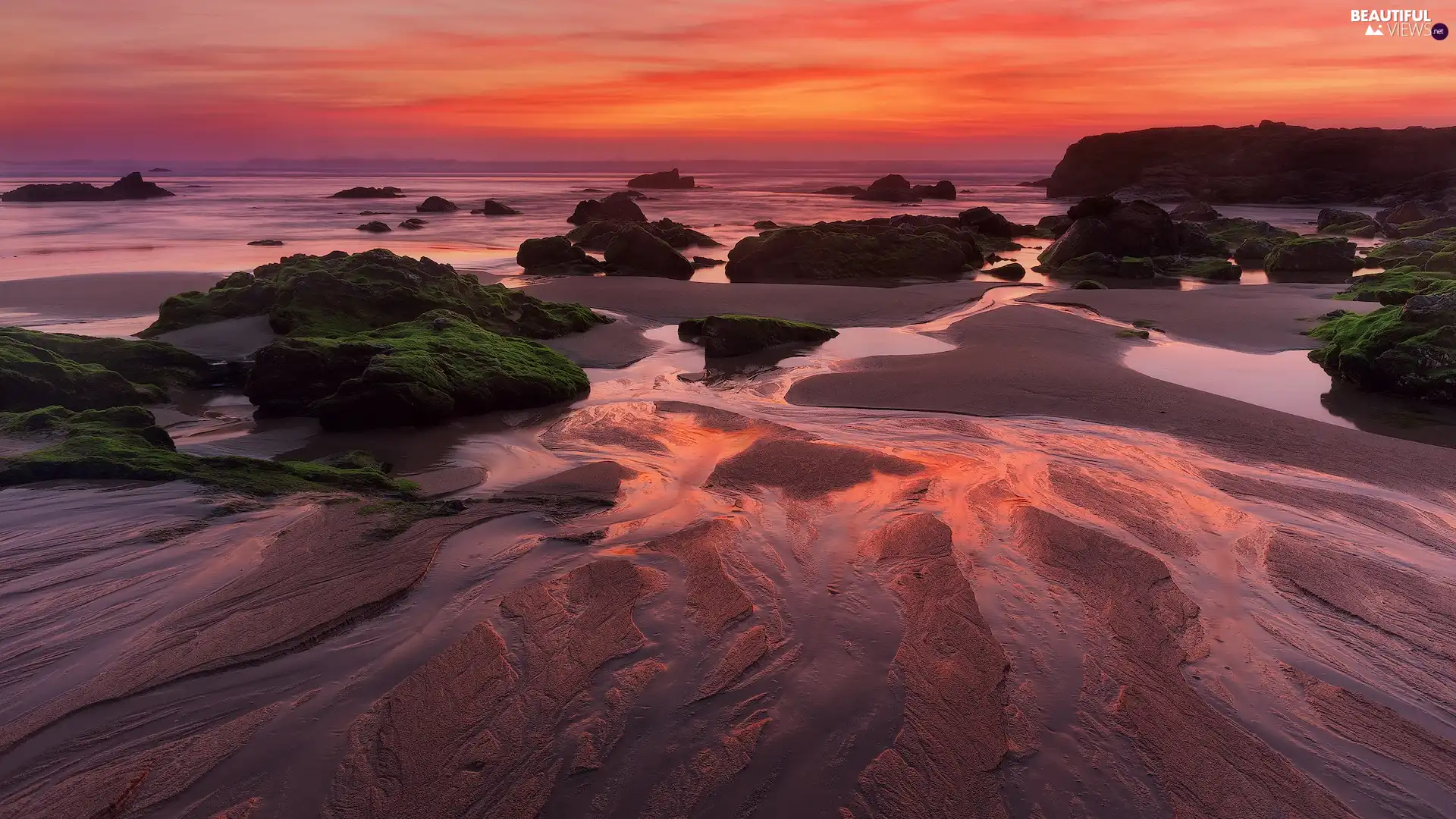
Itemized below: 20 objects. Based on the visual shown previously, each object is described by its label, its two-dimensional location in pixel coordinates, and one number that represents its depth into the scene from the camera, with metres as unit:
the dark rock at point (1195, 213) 34.81
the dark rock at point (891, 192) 61.28
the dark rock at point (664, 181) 77.19
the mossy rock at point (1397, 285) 13.13
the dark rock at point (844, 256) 19.30
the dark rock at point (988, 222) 28.75
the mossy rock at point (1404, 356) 8.20
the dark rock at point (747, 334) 10.41
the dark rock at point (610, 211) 35.28
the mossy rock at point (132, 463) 4.94
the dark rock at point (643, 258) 19.39
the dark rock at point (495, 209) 43.19
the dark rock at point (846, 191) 67.81
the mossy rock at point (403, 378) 7.11
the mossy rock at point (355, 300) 10.61
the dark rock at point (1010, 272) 19.72
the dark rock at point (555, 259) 19.64
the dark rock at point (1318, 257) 19.64
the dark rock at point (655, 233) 26.86
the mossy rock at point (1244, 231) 27.33
